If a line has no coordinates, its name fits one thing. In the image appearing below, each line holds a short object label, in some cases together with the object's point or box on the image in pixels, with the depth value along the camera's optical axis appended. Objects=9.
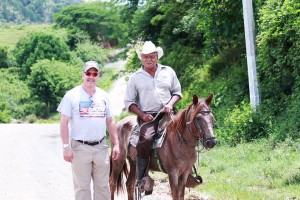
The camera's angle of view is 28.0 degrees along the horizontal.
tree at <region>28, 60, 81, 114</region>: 64.56
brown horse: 7.90
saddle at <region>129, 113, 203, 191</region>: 8.60
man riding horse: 8.66
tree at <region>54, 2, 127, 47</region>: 85.75
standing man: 7.45
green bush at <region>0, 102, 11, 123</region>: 59.28
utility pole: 16.61
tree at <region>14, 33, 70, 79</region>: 74.56
